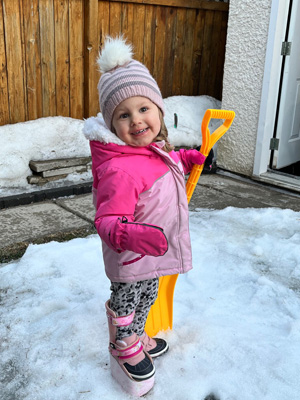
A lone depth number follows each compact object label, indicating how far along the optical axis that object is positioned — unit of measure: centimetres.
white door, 411
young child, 147
